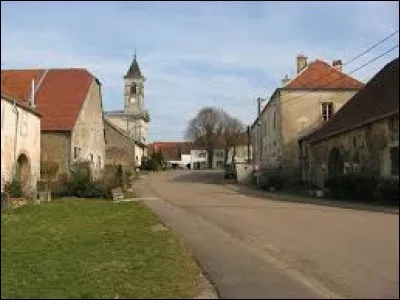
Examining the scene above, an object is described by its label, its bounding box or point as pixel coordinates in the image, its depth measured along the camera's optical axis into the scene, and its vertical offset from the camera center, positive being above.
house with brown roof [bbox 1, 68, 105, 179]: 45.86 +4.44
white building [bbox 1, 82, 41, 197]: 28.38 +1.11
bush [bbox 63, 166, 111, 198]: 39.84 -0.62
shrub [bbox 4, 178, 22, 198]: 22.38 -0.49
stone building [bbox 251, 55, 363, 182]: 49.66 +5.73
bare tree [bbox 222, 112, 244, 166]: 103.62 +7.16
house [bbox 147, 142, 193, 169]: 135.38 +5.40
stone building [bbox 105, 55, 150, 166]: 96.56 +9.65
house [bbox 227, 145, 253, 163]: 111.29 +4.25
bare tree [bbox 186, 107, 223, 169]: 100.88 +7.29
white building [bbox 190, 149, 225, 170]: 116.44 +3.36
